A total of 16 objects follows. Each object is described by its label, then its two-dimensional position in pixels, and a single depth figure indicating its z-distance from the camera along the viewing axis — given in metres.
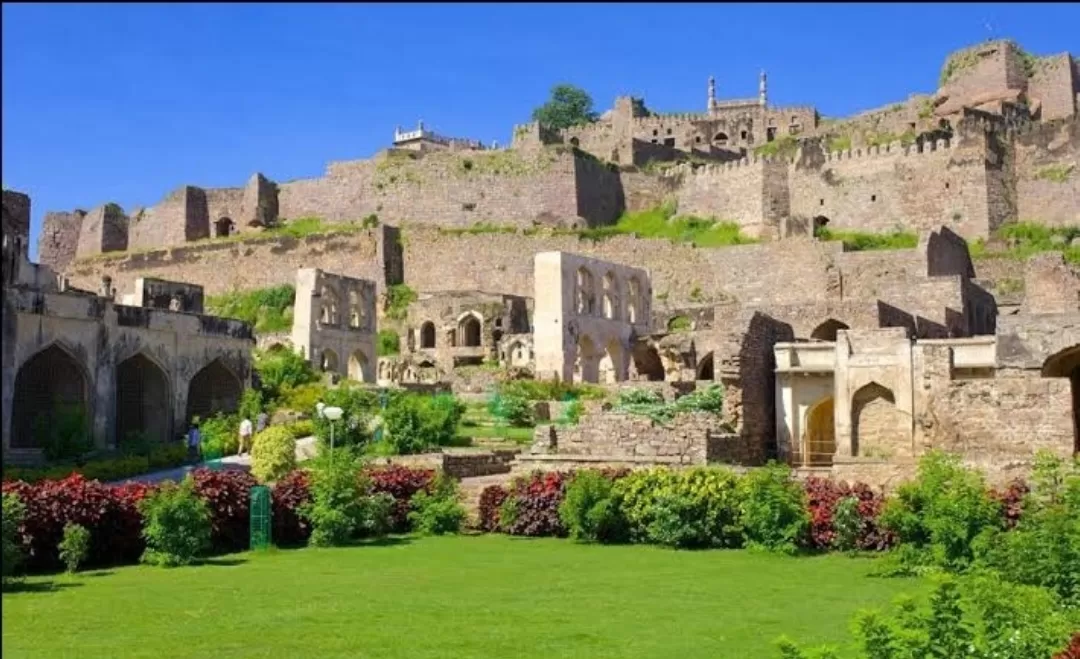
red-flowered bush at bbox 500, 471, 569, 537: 17.83
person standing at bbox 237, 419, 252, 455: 27.34
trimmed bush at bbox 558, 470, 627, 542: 16.98
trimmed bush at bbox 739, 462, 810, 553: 15.63
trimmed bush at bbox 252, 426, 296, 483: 21.98
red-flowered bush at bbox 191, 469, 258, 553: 16.64
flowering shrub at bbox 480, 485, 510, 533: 18.41
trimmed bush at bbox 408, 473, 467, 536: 18.30
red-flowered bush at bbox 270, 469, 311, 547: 17.41
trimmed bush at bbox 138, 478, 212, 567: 15.26
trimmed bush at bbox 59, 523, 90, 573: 14.70
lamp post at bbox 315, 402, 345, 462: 20.34
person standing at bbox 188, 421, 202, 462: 26.81
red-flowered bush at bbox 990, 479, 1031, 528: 14.75
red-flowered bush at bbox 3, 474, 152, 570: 14.95
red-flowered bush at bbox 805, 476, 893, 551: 15.51
